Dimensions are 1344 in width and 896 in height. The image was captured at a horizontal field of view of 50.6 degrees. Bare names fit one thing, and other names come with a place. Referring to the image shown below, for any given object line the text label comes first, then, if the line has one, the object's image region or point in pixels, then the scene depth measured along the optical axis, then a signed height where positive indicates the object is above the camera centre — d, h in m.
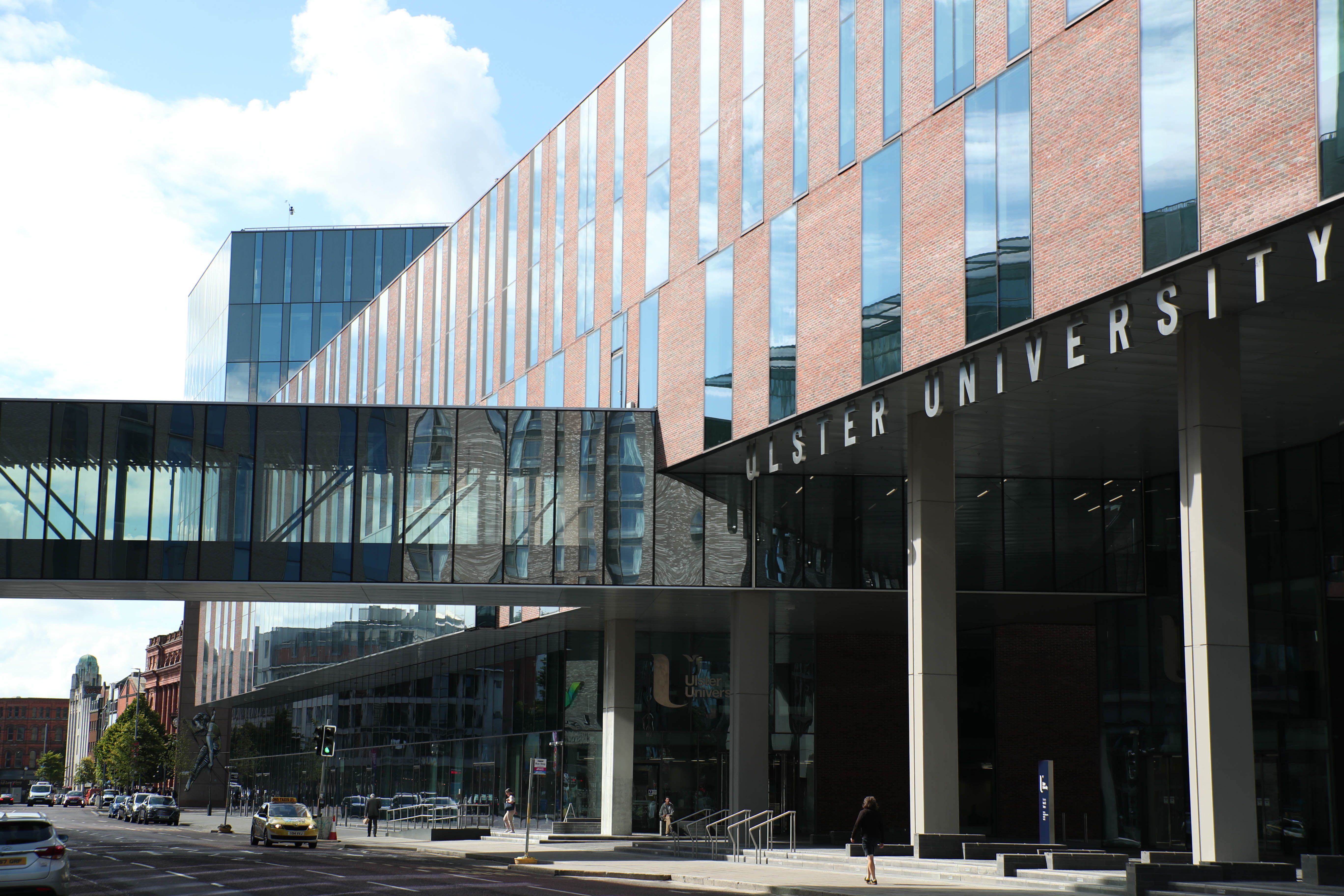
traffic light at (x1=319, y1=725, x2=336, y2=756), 49.34 -2.69
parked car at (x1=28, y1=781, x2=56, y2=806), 111.52 -12.51
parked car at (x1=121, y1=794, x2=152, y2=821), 86.00 -9.00
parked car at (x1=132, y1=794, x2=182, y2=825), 81.44 -8.52
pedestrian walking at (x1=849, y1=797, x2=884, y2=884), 25.84 -2.96
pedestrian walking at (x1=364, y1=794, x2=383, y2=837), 58.56 -6.21
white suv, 20.89 -2.86
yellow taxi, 46.62 -5.28
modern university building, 22.20 +5.20
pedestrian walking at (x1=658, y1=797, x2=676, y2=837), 45.16 -4.73
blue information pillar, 31.03 -2.85
